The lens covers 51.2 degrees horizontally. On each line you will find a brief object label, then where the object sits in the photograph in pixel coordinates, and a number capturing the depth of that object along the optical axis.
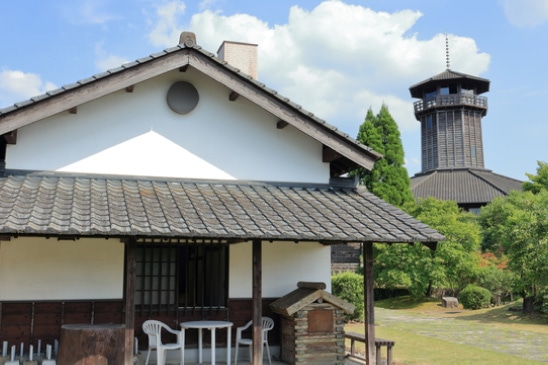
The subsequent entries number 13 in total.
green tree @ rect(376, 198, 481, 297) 27.19
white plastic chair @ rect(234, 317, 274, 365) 10.54
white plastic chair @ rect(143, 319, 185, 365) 9.62
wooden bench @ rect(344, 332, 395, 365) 10.39
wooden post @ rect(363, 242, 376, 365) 9.76
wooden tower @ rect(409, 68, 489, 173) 54.50
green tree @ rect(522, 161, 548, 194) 37.75
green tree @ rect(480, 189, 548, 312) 20.38
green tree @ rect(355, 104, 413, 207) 34.03
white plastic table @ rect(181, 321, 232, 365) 9.82
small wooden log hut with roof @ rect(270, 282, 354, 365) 10.28
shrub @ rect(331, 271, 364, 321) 18.72
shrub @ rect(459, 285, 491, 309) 25.11
